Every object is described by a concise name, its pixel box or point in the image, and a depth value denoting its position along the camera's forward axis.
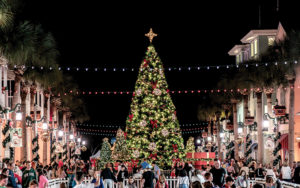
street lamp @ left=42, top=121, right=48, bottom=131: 47.44
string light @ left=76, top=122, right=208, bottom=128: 98.68
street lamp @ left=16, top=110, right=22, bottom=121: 39.43
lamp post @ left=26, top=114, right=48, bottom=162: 44.86
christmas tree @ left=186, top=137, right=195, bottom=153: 89.31
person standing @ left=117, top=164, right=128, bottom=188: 31.05
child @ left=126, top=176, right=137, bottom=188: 25.35
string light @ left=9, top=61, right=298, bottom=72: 35.91
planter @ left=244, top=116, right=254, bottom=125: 53.09
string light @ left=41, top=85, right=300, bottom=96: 49.46
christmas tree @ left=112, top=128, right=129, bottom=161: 71.50
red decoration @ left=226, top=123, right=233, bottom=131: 67.88
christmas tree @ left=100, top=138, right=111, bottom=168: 77.47
